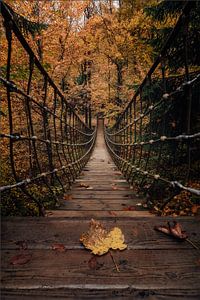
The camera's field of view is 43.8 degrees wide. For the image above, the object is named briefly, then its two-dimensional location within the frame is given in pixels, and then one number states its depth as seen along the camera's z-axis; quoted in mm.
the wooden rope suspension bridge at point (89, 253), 1030
